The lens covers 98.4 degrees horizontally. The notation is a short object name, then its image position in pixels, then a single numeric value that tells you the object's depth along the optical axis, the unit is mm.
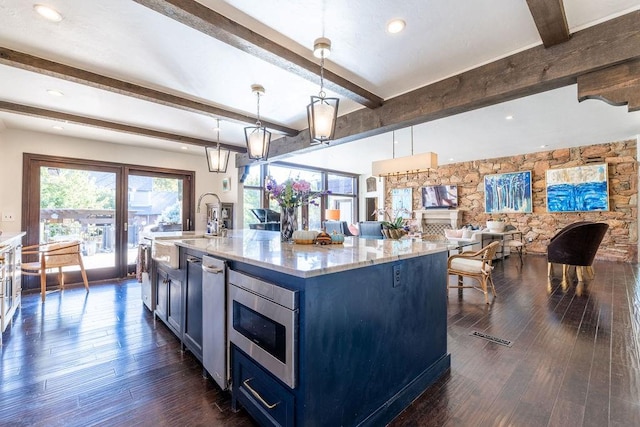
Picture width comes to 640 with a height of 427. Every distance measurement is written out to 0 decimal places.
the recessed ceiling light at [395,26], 2059
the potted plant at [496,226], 7059
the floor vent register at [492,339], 2490
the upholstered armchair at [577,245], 4207
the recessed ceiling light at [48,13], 1917
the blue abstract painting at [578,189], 6422
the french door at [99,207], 4527
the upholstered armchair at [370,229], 5779
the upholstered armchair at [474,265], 3526
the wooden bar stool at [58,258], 3656
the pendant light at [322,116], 2197
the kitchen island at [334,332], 1262
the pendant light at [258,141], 3049
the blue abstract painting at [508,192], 7473
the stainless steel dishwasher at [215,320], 1737
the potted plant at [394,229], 2795
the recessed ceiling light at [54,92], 3145
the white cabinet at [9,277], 2506
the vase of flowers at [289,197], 2344
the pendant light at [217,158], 3684
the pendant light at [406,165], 4234
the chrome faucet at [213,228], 3119
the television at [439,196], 8789
